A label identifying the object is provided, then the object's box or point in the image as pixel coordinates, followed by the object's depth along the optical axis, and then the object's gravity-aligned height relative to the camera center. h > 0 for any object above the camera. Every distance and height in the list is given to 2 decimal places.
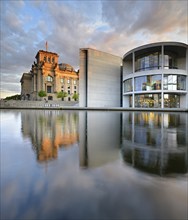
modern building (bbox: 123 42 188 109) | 32.03 +7.53
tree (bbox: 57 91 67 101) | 68.56 +6.72
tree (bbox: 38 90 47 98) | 63.38 +6.42
